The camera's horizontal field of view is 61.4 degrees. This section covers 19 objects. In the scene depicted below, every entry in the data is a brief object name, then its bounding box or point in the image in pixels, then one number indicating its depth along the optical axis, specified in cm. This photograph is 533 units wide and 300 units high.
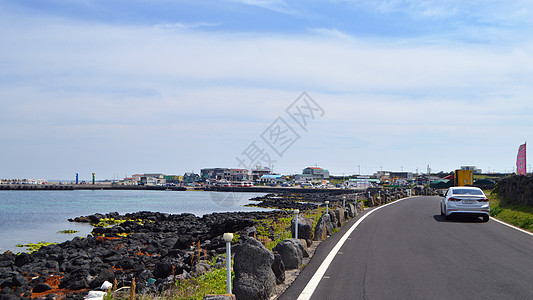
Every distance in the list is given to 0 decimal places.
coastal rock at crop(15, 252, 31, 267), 1913
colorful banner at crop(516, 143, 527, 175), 3461
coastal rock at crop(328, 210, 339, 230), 1813
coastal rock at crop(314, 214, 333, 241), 1494
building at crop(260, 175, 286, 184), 19458
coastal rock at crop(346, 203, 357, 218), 2292
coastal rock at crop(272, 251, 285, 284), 876
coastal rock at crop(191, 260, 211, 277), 1113
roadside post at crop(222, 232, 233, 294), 686
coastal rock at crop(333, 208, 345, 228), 1867
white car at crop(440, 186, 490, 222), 2014
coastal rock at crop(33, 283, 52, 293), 1394
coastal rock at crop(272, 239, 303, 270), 1016
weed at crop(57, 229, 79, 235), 3519
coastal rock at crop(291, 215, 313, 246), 1370
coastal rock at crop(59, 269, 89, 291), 1382
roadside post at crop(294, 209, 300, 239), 1312
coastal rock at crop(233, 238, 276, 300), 746
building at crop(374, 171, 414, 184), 14739
